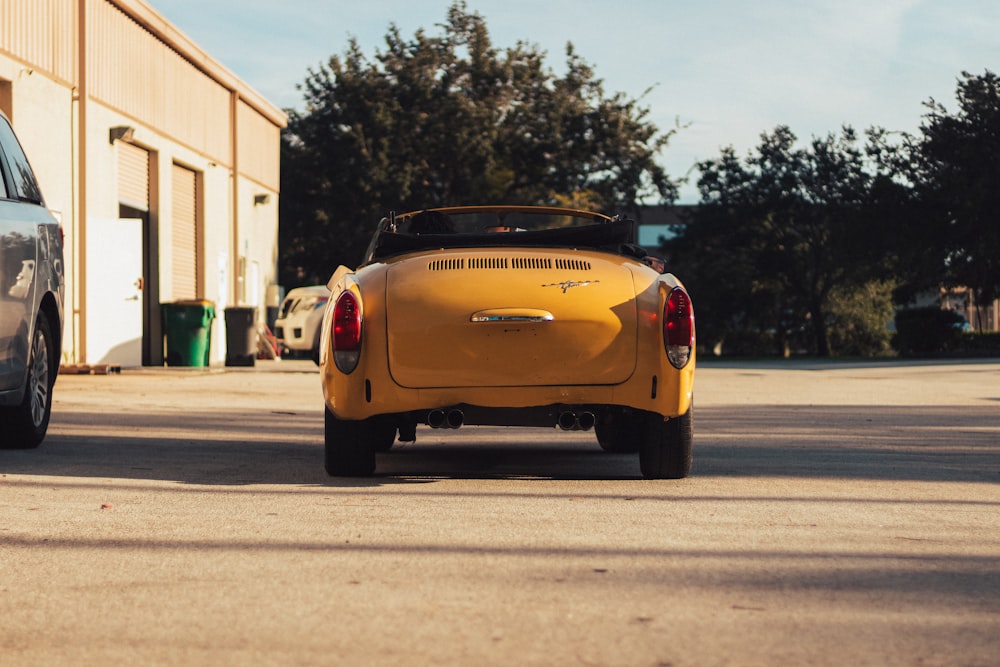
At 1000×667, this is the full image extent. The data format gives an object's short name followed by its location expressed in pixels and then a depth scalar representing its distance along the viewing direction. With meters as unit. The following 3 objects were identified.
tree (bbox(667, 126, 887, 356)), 60.72
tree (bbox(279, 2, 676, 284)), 49.59
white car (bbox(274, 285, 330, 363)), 31.33
